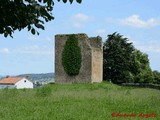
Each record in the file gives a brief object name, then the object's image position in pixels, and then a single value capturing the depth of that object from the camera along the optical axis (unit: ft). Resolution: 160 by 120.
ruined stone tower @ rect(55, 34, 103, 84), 132.26
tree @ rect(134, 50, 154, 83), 205.24
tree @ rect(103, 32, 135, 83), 184.85
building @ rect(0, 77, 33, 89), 290.72
